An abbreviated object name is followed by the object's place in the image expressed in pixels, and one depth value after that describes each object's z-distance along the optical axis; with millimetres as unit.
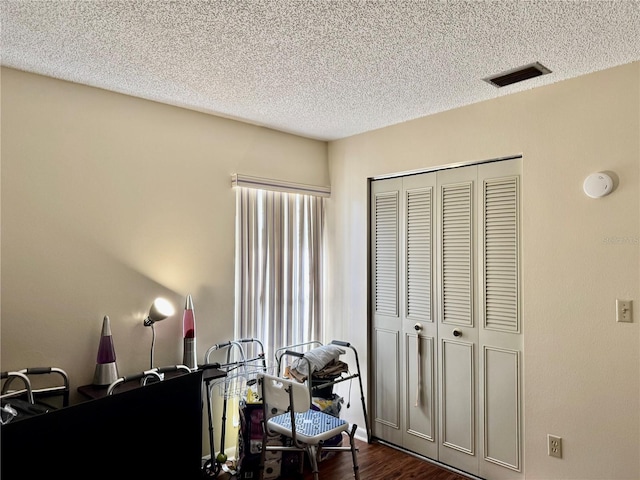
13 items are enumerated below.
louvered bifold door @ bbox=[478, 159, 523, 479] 2771
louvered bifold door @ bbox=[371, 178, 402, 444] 3426
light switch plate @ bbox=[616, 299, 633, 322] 2287
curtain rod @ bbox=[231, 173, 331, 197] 3268
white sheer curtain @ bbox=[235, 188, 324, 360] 3324
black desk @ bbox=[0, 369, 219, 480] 882
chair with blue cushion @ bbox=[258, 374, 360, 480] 2541
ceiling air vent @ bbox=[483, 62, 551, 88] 2342
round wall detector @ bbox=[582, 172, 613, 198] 2336
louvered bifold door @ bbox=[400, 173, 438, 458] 3207
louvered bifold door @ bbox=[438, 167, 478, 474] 2986
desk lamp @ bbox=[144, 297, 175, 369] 2719
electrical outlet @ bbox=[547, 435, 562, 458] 2537
